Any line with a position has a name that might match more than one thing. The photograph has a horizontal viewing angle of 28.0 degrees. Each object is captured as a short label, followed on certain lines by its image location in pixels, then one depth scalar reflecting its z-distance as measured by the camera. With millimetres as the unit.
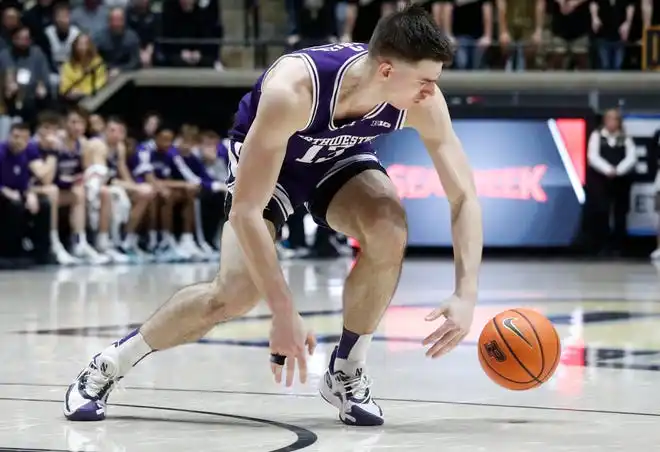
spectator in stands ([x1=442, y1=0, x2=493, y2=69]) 19188
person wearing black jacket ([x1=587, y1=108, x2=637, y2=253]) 17047
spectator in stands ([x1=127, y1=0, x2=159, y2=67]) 19250
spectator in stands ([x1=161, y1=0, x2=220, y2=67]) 19453
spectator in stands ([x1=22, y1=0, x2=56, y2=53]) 18328
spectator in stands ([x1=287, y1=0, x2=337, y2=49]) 19344
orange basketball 4984
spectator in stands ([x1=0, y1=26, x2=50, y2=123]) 16747
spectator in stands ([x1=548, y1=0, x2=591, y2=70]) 19312
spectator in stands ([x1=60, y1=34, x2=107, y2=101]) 18000
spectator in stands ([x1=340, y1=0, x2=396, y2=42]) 19078
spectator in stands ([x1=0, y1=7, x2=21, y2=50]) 17672
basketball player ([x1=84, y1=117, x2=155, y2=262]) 15914
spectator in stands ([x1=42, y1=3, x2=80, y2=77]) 18219
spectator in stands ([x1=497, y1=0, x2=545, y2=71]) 19109
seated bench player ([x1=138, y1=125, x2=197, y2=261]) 17016
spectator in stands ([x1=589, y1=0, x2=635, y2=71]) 19109
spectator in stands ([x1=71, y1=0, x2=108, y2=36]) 18938
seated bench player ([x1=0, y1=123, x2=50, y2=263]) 14984
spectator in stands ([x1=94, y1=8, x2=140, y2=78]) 18844
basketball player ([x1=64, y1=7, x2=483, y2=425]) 4301
